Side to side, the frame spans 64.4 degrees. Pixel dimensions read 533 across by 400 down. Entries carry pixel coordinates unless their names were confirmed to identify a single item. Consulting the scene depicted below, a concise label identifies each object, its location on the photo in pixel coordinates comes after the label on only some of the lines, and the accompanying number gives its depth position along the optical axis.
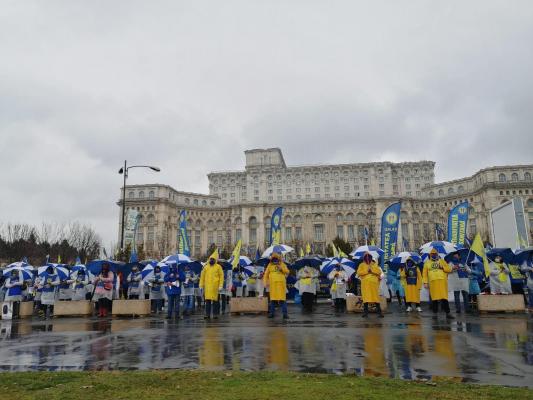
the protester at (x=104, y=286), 16.20
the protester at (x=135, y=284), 17.48
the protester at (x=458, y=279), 14.87
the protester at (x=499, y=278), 15.25
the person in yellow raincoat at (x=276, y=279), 14.04
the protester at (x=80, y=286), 18.27
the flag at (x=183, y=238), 24.15
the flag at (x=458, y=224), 22.62
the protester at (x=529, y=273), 16.09
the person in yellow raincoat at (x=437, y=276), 13.76
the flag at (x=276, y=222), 22.28
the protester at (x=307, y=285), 18.05
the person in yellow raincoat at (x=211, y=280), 14.13
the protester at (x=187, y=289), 16.34
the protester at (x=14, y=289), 17.25
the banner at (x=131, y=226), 27.36
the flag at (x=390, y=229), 21.36
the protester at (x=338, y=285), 17.62
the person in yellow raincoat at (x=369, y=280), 13.88
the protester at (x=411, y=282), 15.44
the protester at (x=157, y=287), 16.56
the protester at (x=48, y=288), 17.83
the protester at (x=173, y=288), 14.78
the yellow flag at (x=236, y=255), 17.11
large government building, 107.44
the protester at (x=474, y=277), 16.42
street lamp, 23.64
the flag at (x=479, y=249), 14.59
